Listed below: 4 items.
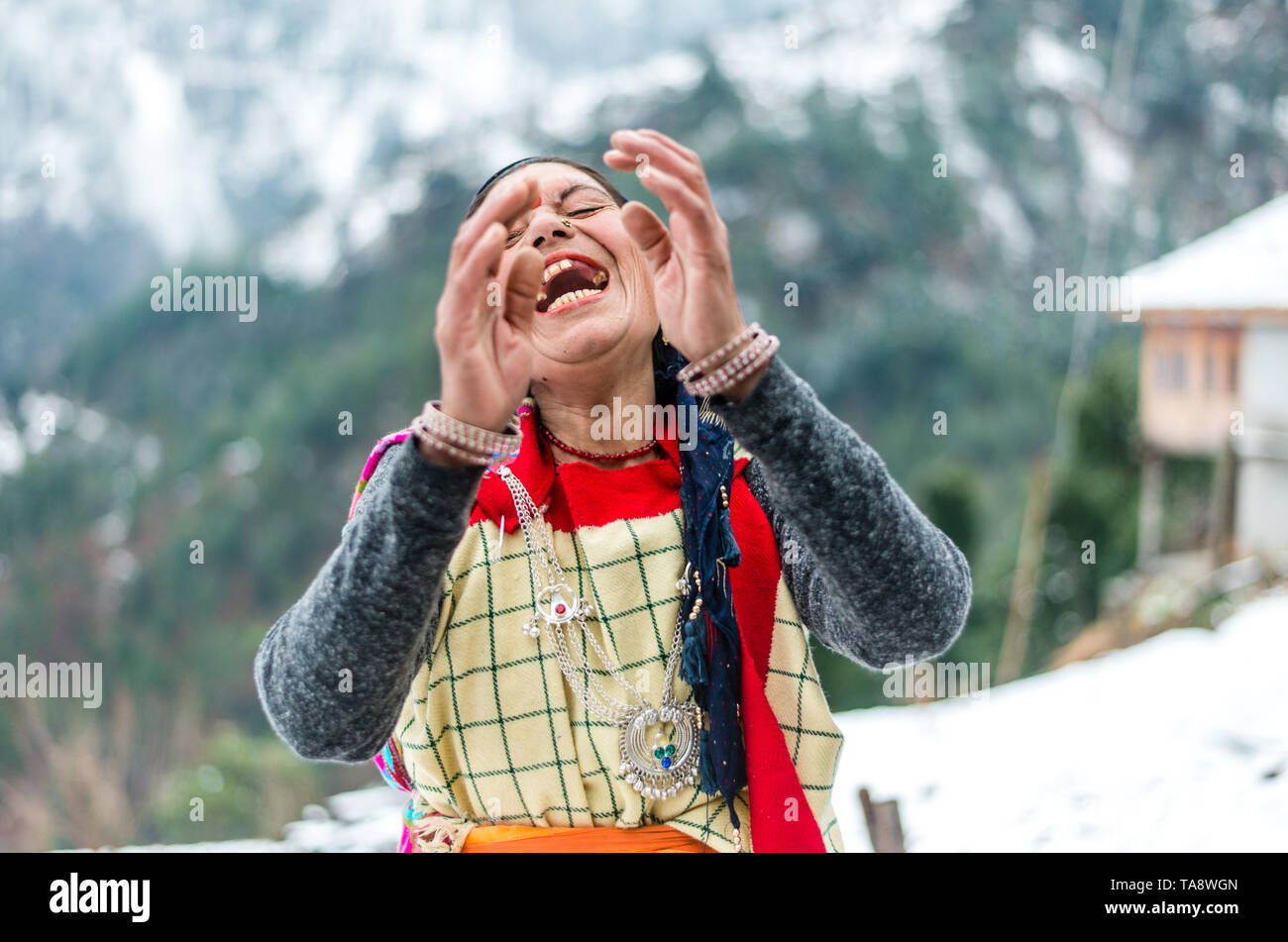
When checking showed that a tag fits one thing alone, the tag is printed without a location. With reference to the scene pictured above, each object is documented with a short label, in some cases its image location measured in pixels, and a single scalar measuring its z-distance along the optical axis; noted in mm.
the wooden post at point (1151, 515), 7996
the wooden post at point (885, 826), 2086
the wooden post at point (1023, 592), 8367
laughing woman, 1134
